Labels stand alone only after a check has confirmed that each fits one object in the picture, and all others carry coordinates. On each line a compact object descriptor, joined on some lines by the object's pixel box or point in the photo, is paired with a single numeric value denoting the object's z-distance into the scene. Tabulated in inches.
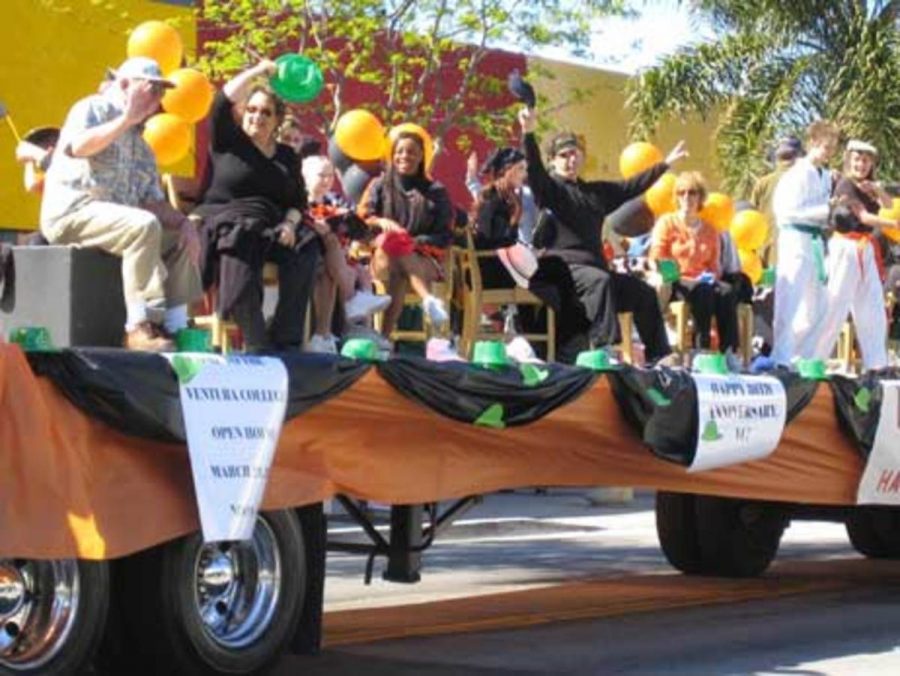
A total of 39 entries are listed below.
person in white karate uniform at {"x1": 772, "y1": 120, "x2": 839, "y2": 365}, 511.2
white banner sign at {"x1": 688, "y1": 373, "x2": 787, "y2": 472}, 421.4
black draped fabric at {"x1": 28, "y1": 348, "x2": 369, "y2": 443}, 303.9
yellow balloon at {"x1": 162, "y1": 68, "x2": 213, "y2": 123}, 450.9
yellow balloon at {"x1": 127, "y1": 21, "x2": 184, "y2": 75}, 456.4
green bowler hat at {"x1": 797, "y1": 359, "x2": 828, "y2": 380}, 460.8
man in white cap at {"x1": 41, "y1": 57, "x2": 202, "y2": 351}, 356.8
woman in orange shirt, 528.1
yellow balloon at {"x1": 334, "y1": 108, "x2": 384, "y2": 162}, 516.4
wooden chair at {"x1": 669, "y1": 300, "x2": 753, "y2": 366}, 530.3
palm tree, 1048.2
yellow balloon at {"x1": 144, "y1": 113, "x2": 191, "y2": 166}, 456.4
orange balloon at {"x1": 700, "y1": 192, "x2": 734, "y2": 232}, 558.9
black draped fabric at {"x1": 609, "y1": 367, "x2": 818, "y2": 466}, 409.7
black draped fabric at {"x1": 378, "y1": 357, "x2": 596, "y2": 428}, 361.7
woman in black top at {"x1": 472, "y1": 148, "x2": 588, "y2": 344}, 491.2
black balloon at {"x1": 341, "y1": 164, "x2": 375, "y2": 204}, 526.3
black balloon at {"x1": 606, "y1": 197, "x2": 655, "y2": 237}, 607.2
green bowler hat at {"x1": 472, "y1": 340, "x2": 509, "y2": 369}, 383.9
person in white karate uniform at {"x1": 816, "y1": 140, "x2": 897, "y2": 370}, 522.0
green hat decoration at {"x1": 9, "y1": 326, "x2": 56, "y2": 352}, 303.6
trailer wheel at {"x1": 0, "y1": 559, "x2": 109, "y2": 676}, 312.2
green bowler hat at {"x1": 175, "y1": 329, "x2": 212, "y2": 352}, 338.6
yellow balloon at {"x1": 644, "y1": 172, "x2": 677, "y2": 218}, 592.1
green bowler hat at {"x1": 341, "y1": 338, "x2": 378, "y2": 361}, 352.5
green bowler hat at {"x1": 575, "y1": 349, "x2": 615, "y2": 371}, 405.1
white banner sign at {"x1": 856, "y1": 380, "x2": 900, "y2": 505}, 474.9
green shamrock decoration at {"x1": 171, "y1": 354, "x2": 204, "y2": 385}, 317.1
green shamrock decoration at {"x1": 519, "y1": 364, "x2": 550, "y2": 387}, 385.2
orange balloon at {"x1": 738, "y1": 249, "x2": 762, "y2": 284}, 615.9
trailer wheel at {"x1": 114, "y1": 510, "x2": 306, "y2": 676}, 328.2
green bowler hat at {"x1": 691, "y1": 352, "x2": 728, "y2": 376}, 438.9
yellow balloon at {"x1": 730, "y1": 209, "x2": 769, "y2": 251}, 614.2
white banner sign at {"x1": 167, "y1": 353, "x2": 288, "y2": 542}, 318.7
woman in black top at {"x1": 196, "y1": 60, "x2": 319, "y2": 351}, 400.8
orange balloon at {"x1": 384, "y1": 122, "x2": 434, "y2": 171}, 492.4
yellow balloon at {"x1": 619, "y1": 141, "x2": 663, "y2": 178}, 560.7
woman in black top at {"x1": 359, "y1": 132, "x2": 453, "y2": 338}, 478.6
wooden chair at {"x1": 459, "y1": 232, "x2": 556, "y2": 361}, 494.3
